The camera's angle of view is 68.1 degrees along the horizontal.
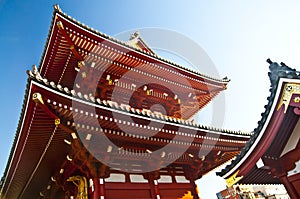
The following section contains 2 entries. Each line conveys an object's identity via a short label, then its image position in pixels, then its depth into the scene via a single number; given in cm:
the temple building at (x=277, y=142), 490
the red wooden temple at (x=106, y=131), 622
